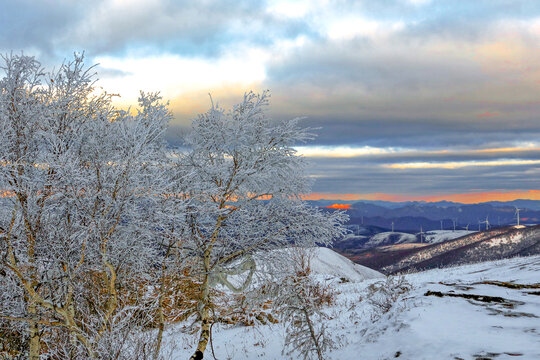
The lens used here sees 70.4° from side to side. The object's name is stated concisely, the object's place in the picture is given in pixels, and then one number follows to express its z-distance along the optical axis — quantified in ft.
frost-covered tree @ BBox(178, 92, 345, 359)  30.25
